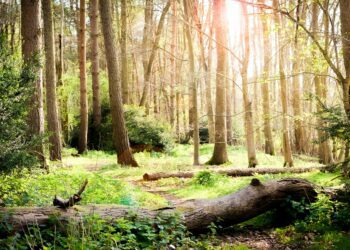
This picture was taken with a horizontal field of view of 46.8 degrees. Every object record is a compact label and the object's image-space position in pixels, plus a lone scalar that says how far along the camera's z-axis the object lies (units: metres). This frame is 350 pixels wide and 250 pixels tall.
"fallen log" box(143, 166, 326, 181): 13.15
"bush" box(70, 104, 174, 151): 22.69
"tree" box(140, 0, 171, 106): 25.76
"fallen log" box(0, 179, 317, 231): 5.20
